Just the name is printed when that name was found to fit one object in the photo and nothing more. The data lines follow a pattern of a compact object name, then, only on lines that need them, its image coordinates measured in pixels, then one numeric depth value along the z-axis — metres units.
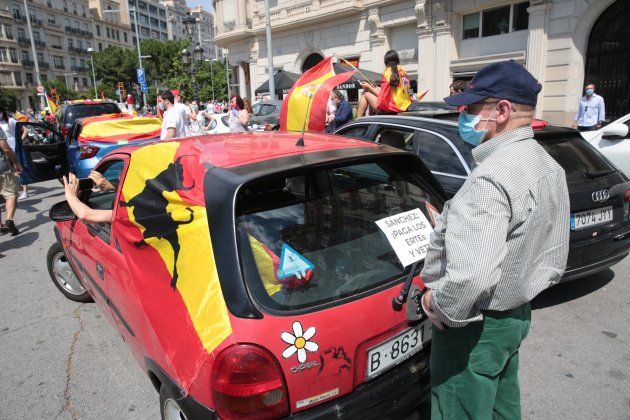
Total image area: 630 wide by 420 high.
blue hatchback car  7.37
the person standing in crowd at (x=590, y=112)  10.17
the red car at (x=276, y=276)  1.70
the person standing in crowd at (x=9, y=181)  6.40
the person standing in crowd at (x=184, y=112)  7.28
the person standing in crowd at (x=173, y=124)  7.24
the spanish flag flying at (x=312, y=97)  4.26
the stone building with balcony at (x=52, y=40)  67.56
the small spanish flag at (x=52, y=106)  17.31
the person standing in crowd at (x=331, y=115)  6.61
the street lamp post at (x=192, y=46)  18.41
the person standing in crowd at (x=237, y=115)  9.00
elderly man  1.41
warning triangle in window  1.85
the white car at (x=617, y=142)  5.92
